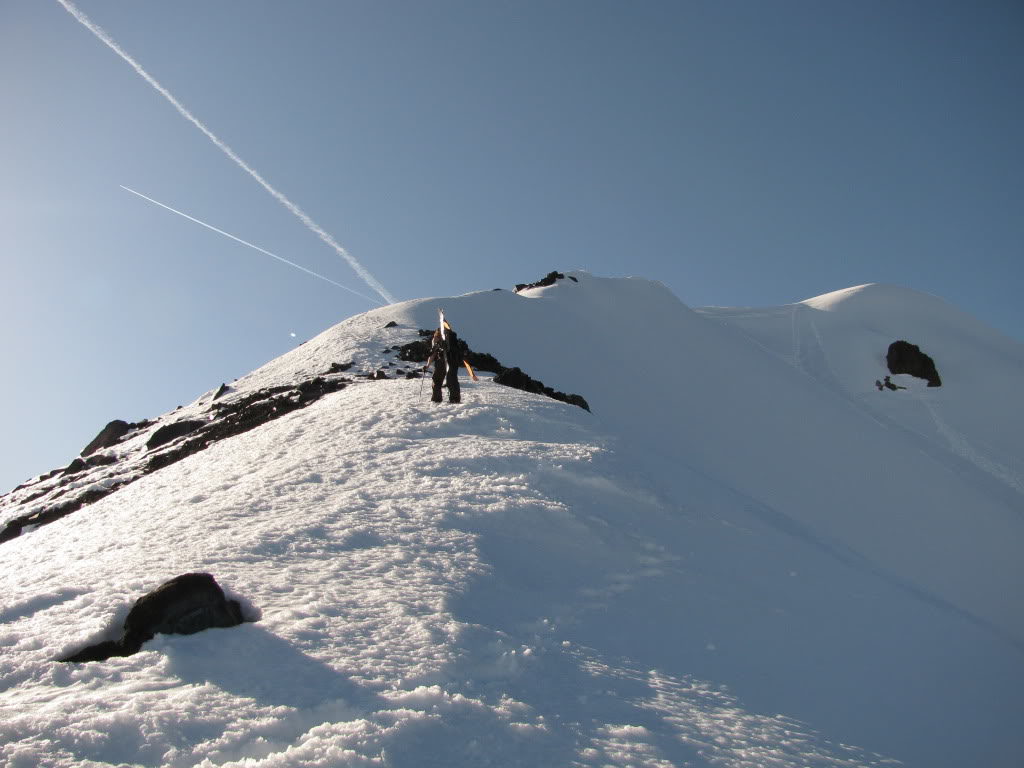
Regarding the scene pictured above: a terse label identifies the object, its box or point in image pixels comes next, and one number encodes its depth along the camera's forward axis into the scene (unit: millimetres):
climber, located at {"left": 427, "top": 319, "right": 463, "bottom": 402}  13695
